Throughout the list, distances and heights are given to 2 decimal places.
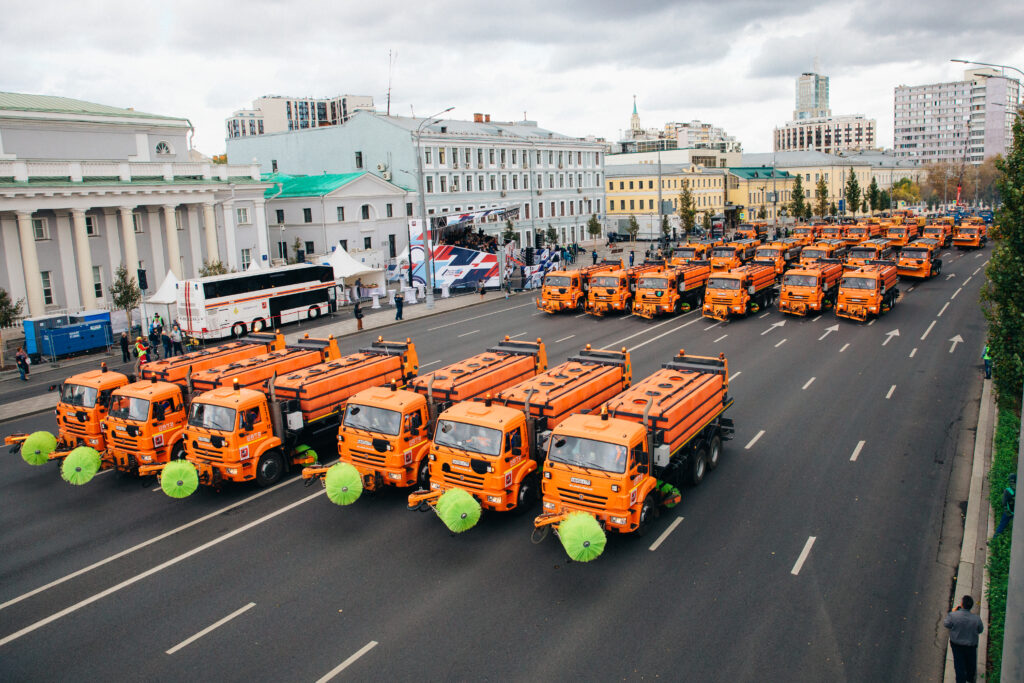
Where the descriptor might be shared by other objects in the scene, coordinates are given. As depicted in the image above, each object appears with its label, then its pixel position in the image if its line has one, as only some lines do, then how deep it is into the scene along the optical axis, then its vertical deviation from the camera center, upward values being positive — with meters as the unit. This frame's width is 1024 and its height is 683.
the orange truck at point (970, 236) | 64.75 -1.85
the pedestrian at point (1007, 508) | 12.45 -4.98
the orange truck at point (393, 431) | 15.23 -4.00
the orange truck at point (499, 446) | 13.76 -4.01
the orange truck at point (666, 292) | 37.12 -3.25
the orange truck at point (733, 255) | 44.22 -1.98
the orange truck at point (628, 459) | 12.74 -4.17
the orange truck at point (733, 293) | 35.62 -3.33
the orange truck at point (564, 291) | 40.03 -3.16
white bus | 36.91 -2.87
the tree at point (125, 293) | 37.34 -2.14
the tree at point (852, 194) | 110.75 +4.02
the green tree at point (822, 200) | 106.81 +3.05
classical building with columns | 40.25 +2.87
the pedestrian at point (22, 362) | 30.80 -4.41
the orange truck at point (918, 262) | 46.56 -2.88
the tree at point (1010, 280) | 15.20 -1.38
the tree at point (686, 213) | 89.69 +1.77
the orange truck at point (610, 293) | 39.00 -3.30
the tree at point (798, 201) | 107.53 +3.11
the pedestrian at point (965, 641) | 9.33 -5.36
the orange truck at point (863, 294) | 33.91 -3.43
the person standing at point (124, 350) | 32.79 -4.38
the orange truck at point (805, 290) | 35.44 -3.29
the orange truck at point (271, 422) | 16.12 -4.00
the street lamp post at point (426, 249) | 44.94 -0.65
